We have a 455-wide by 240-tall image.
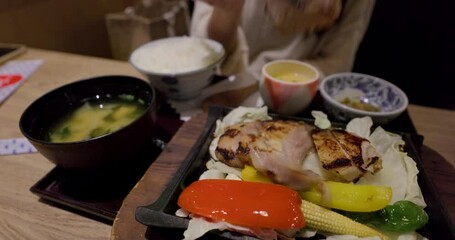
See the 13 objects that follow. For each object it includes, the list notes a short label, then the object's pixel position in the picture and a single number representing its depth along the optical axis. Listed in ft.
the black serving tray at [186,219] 0.66
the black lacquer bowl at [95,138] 0.79
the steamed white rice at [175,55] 1.27
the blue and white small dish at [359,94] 1.07
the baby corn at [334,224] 0.66
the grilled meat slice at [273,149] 0.72
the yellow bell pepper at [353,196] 0.68
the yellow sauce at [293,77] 1.24
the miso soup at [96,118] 0.94
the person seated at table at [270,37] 1.64
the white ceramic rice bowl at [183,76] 1.19
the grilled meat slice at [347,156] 0.73
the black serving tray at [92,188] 0.82
